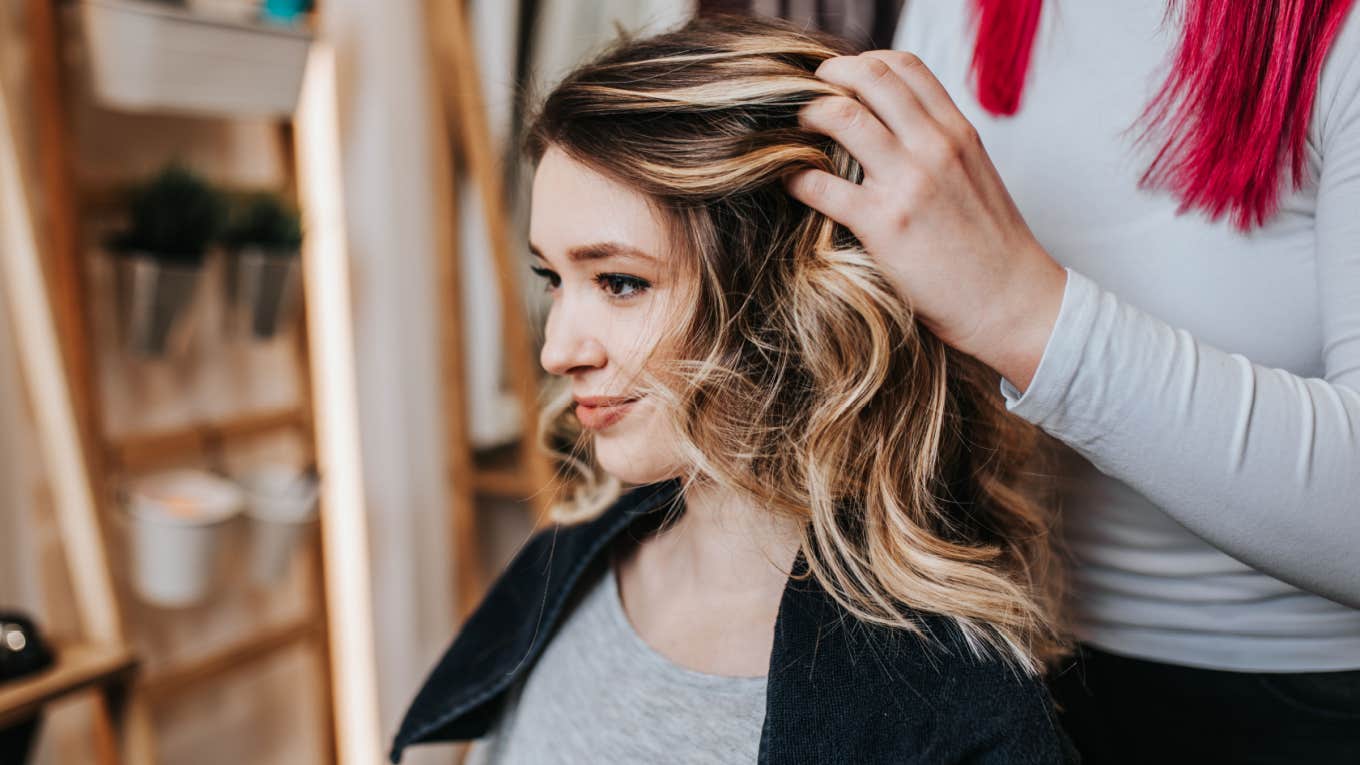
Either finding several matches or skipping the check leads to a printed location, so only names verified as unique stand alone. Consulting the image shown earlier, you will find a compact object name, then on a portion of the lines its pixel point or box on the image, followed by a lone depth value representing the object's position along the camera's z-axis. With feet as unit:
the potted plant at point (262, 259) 4.79
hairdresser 1.65
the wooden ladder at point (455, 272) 5.41
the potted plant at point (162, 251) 4.37
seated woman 2.02
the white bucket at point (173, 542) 4.47
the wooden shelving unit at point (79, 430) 4.03
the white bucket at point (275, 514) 5.03
